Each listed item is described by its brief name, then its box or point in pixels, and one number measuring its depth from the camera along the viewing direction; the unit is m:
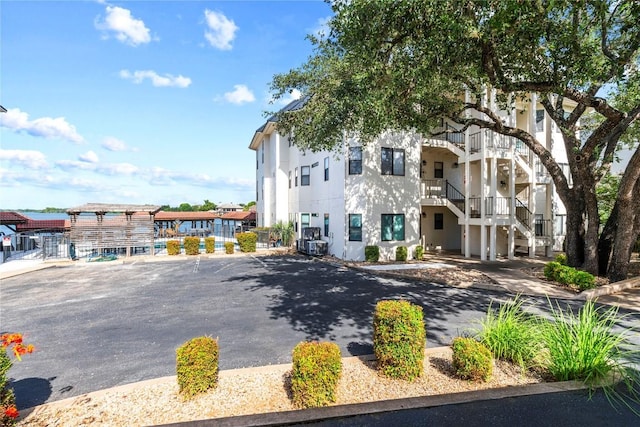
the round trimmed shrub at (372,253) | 15.71
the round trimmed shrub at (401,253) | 15.95
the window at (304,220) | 21.02
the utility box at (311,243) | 17.72
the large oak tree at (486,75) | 7.05
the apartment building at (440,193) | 16.23
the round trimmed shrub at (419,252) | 16.30
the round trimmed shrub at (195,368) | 3.89
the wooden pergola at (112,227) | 17.31
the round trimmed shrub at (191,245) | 18.97
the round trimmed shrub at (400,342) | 4.32
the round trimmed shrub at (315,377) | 3.69
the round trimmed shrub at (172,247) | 18.81
